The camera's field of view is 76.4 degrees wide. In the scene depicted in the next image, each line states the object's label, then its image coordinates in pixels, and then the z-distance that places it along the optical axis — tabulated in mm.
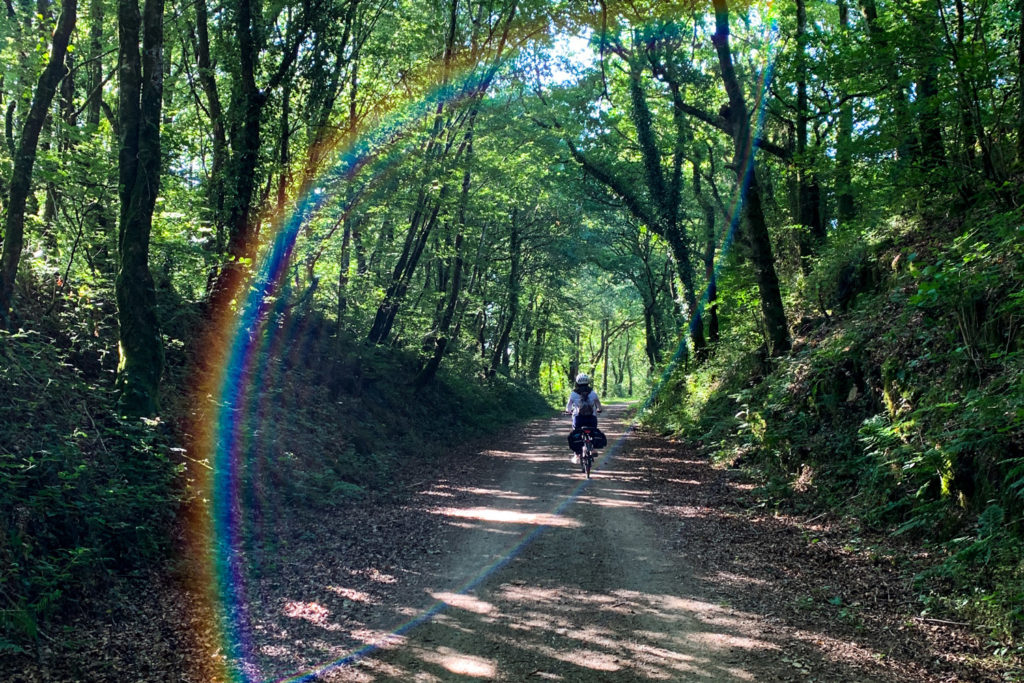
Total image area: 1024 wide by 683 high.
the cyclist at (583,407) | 13094
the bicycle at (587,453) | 12836
